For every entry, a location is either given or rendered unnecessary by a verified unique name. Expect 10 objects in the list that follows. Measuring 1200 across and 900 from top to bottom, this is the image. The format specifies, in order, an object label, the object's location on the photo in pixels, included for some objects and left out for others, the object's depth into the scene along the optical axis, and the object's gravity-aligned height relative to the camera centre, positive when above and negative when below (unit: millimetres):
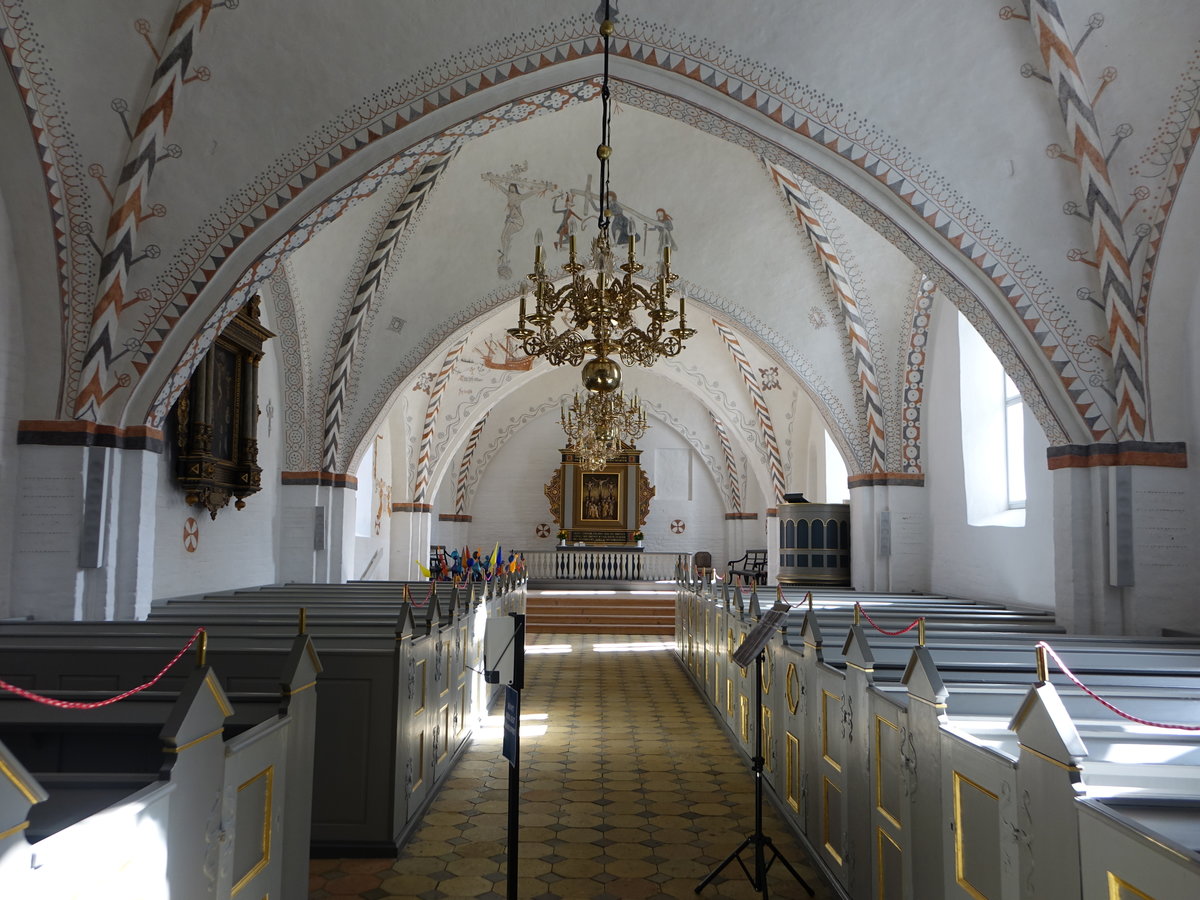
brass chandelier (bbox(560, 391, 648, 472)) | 10805 +1333
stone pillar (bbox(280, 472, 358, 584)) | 10445 -40
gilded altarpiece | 20188 +606
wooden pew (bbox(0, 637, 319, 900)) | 1636 -642
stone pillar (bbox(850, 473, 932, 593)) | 10695 -23
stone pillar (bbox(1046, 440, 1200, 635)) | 6363 -39
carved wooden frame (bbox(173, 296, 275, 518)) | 7633 +896
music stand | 3615 -961
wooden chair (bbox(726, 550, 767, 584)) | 18359 -786
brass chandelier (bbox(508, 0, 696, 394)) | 6258 +1536
